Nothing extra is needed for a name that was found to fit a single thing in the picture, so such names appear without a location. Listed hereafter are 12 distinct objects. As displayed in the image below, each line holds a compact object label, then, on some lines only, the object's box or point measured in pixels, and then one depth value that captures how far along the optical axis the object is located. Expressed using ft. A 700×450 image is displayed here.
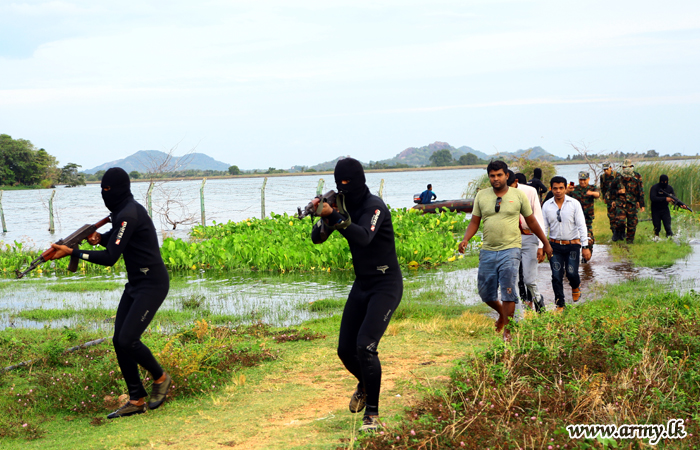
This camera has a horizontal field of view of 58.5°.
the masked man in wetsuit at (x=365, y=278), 15.03
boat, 81.00
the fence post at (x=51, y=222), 94.03
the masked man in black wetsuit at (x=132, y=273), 17.22
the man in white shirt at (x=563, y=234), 28.63
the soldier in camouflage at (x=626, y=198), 48.78
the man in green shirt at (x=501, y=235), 23.17
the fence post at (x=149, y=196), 73.79
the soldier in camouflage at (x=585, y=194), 41.44
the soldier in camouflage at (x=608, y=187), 49.95
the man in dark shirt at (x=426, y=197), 83.51
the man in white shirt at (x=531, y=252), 26.66
